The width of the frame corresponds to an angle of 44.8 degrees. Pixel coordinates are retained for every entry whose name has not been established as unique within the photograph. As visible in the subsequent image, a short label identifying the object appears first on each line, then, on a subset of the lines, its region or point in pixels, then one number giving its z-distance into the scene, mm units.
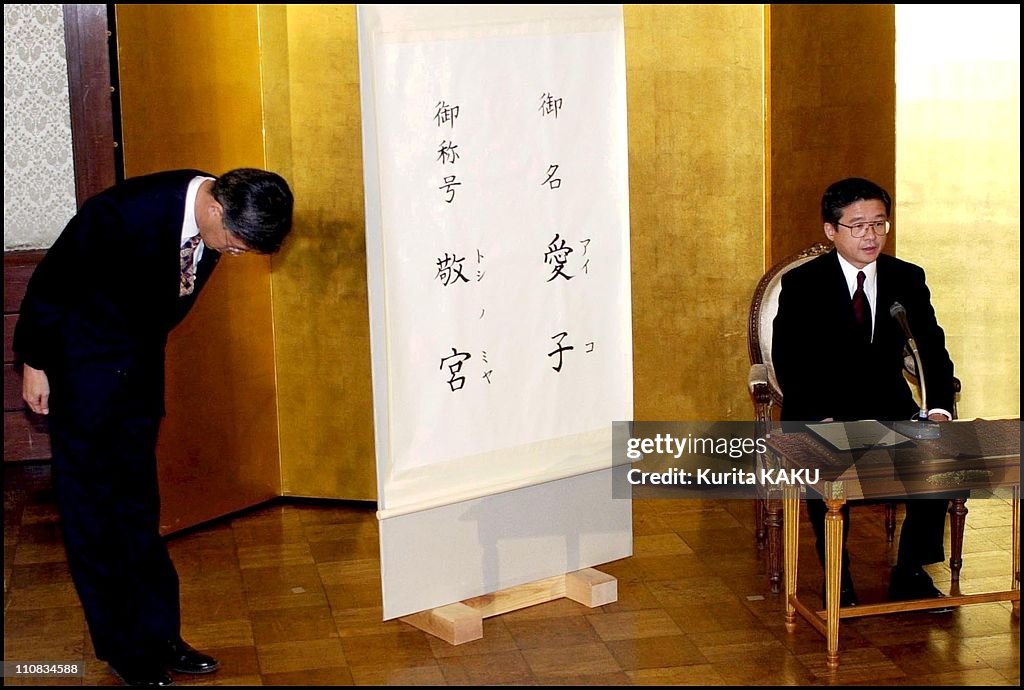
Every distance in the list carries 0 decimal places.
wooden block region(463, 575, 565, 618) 3436
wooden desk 3051
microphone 3156
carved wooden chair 3654
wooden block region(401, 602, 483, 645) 3266
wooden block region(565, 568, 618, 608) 3543
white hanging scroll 3029
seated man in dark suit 3521
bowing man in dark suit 2861
